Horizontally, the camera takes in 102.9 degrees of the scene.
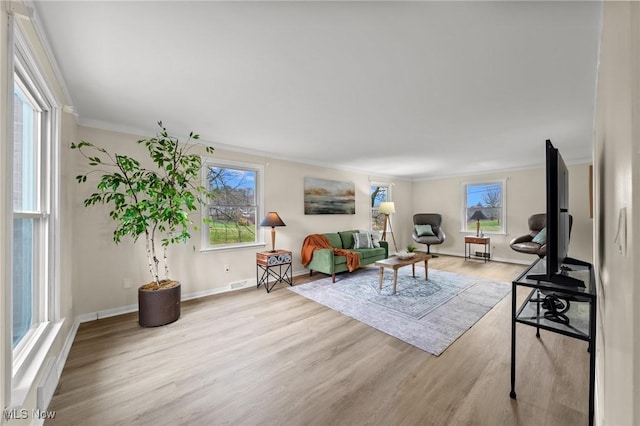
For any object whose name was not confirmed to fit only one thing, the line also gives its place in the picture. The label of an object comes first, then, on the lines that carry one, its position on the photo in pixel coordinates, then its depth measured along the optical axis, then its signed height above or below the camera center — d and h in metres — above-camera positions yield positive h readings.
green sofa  4.38 -0.79
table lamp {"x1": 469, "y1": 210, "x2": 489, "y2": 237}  6.23 -0.11
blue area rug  2.57 -1.18
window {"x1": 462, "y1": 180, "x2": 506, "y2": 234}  6.14 +0.15
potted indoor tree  2.71 +0.07
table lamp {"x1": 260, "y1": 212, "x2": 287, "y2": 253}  4.06 -0.15
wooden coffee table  3.69 -0.76
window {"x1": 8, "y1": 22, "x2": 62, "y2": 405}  1.50 -0.04
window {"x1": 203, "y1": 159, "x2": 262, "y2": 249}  3.90 +0.13
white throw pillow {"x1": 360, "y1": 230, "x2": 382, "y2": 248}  5.35 -0.56
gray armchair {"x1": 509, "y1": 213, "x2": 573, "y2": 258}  4.95 -0.55
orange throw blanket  4.44 -0.69
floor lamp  6.05 +0.11
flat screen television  1.43 -0.04
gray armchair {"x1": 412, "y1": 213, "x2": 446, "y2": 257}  6.41 -0.43
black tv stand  1.37 -0.68
